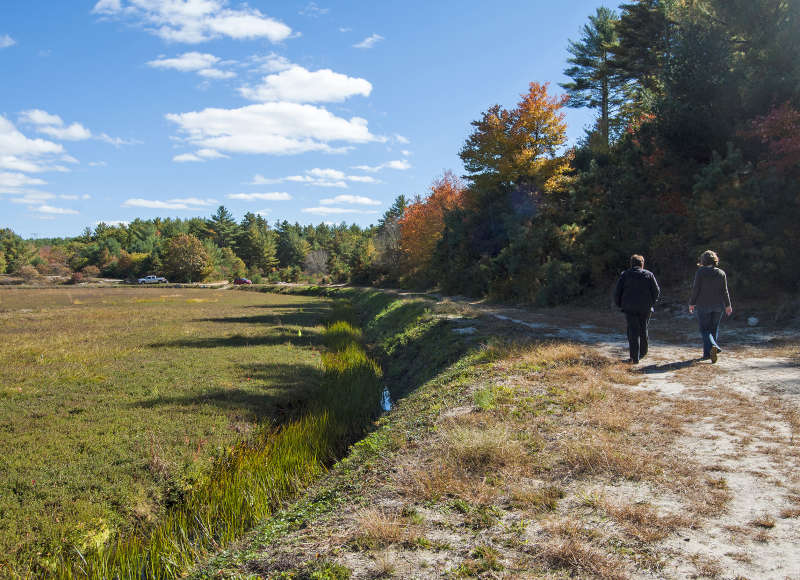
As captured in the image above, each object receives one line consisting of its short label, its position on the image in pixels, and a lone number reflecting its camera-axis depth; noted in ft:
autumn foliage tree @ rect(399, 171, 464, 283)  161.89
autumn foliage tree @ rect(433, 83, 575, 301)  102.99
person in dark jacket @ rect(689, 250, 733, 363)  28.04
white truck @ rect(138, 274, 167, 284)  314.35
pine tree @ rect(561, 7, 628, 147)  126.93
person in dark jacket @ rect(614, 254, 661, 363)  29.01
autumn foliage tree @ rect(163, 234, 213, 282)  310.86
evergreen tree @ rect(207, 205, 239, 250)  402.93
